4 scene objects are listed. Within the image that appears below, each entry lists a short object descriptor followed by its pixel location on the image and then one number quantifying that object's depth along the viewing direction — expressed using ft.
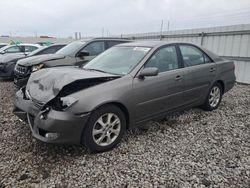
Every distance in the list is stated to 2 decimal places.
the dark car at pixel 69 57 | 19.62
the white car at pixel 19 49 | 33.96
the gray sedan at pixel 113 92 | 9.18
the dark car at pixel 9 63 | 25.90
